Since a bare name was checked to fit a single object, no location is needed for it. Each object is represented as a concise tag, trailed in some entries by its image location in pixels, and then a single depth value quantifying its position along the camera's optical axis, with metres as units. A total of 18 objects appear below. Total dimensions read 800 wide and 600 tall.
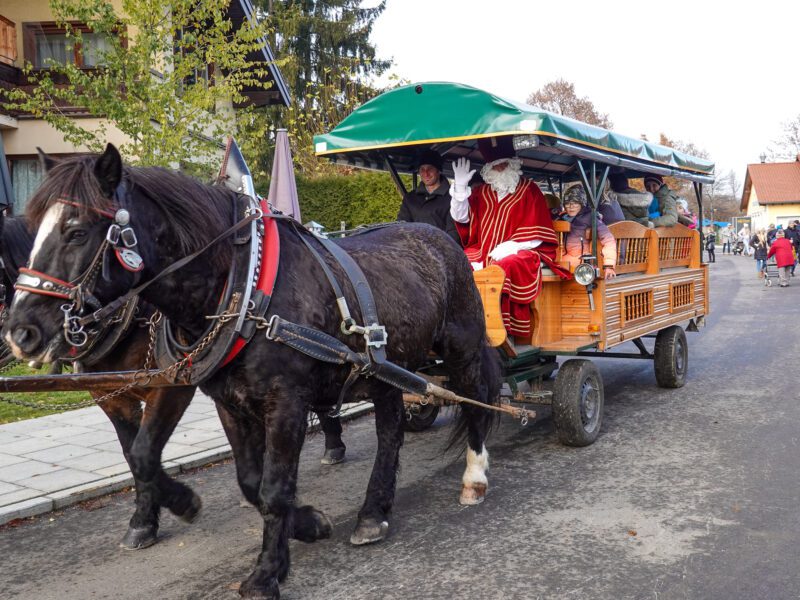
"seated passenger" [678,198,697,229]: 8.64
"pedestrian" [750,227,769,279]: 26.03
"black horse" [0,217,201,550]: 3.86
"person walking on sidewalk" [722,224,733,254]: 60.44
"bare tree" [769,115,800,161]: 63.62
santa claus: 5.53
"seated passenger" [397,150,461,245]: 6.22
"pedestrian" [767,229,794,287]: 21.33
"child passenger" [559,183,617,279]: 6.04
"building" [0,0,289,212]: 15.37
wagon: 5.21
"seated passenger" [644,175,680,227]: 8.00
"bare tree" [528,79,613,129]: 45.00
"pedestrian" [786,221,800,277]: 29.42
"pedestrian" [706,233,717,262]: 38.11
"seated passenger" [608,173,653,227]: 7.77
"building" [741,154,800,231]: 57.94
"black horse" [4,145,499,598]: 2.80
